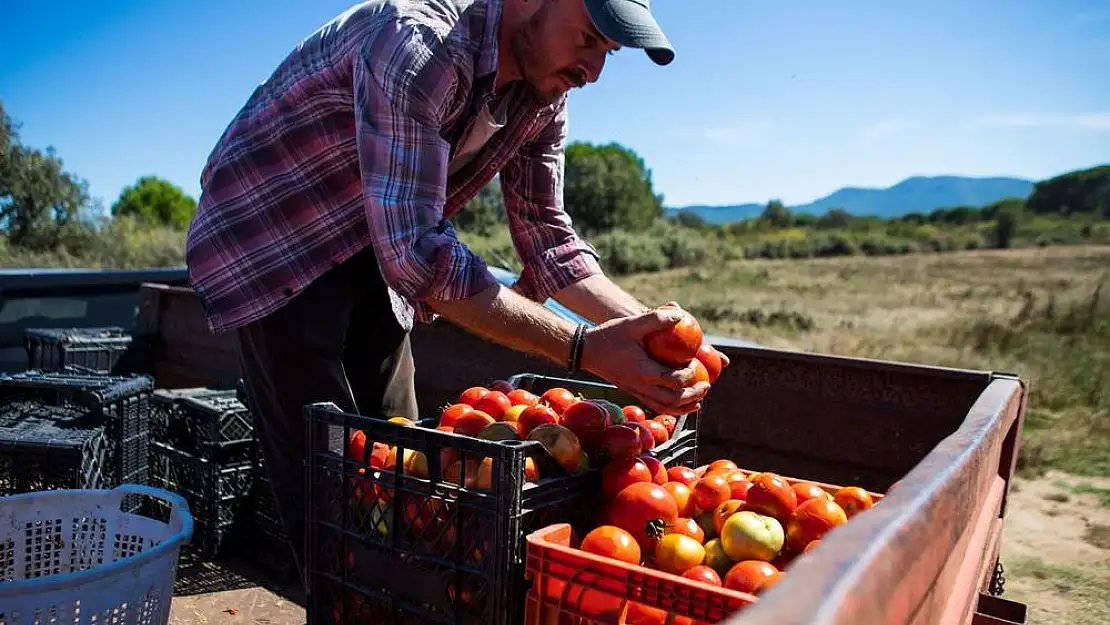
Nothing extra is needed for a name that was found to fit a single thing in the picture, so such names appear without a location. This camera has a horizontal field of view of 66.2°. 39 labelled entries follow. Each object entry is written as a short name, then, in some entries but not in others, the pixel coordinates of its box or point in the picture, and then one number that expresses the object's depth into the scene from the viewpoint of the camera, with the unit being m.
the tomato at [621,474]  2.08
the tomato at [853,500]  2.19
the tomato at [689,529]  2.00
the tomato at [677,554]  1.89
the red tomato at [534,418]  2.22
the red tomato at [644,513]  1.96
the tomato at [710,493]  2.22
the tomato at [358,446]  2.04
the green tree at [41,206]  24.19
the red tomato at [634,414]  2.54
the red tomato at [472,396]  2.50
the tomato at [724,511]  2.12
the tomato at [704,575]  1.74
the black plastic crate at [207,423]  4.27
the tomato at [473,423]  2.24
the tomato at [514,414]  2.35
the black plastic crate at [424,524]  1.79
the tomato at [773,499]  2.10
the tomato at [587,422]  2.20
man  2.19
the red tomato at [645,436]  2.24
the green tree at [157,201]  85.03
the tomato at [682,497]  2.18
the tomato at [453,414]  2.32
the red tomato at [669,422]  2.68
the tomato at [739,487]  2.27
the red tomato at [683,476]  2.31
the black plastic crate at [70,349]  5.32
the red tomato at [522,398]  2.50
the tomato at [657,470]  2.18
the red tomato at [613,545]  1.80
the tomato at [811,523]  2.00
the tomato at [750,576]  1.76
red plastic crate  1.59
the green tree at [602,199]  57.59
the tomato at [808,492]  2.18
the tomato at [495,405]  2.44
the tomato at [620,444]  2.16
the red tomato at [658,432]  2.45
